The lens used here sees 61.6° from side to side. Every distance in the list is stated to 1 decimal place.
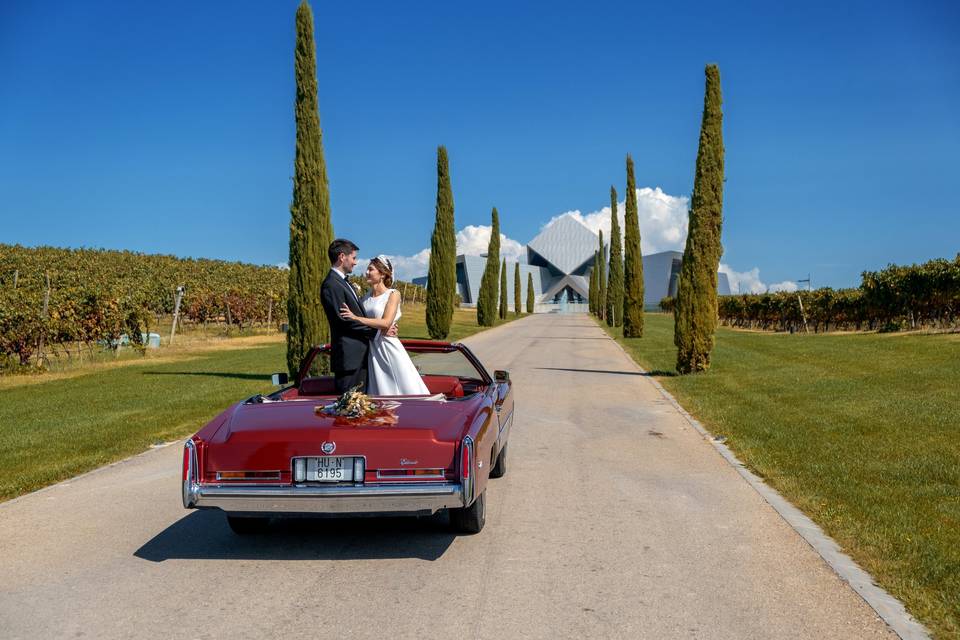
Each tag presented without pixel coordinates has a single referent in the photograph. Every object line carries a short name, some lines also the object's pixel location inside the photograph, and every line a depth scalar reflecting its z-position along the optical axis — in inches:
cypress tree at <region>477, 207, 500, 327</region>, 2123.5
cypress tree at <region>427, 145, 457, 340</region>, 1407.5
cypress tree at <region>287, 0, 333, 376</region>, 668.1
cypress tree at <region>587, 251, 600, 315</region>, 3361.7
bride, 237.3
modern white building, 5654.5
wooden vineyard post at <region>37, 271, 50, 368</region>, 770.2
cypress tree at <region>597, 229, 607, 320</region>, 2732.8
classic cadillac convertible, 181.8
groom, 238.8
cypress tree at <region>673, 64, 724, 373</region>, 717.9
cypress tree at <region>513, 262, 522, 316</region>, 3607.3
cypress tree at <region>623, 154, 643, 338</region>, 1414.9
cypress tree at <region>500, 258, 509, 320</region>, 2960.9
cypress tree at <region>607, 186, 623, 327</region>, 1909.4
